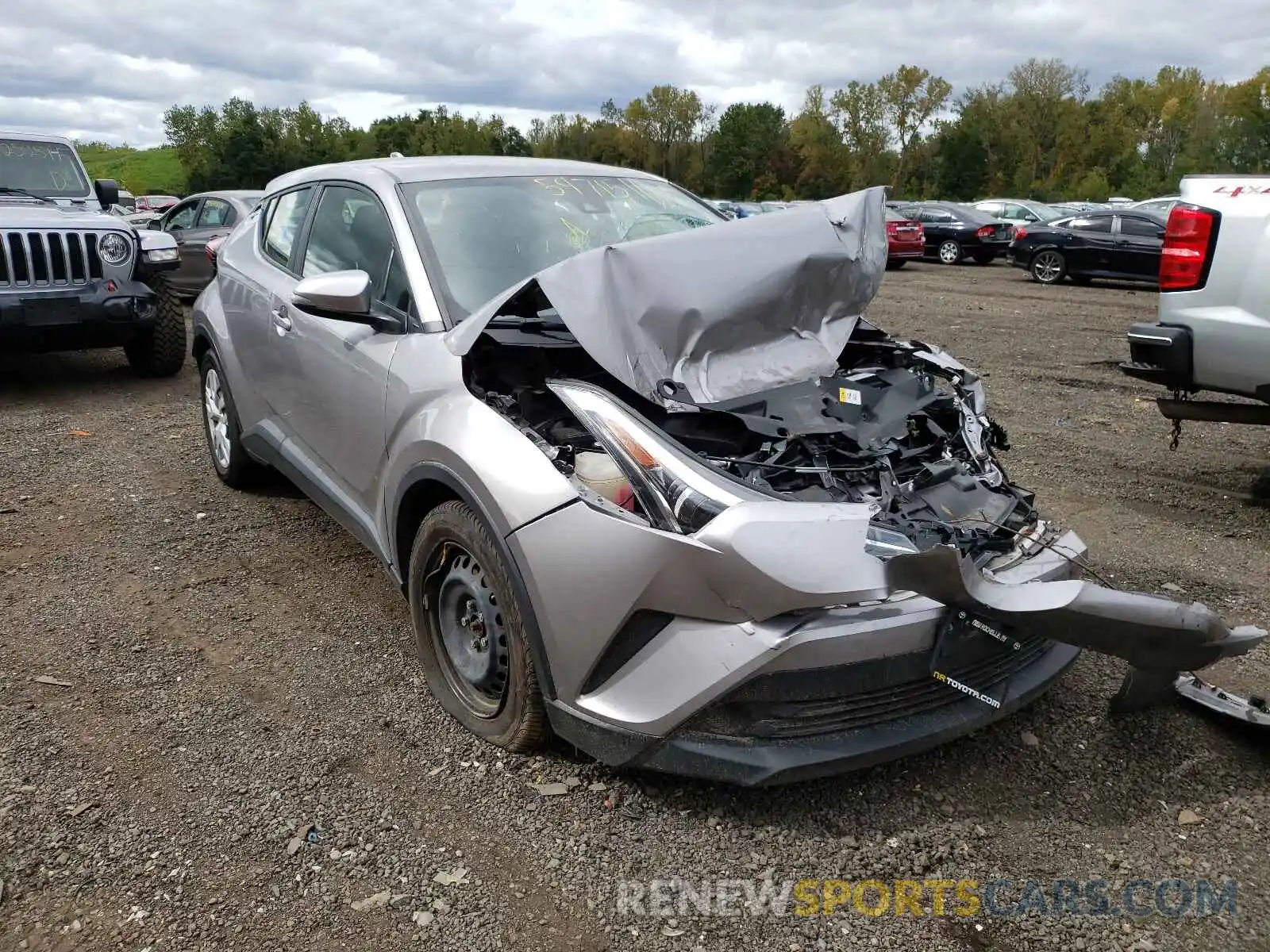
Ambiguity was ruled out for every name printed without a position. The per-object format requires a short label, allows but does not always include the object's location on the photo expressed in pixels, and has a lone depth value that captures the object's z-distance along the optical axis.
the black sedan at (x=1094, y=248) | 15.91
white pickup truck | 4.25
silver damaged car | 2.27
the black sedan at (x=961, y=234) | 21.30
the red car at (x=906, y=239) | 20.23
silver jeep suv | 7.01
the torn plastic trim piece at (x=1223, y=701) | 2.86
